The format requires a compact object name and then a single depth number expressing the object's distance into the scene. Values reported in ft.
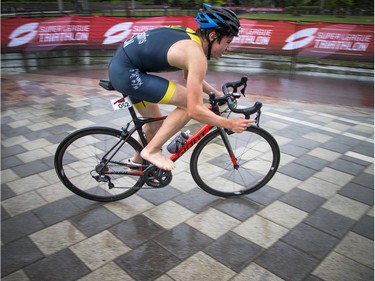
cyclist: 8.63
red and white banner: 30.94
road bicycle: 10.36
